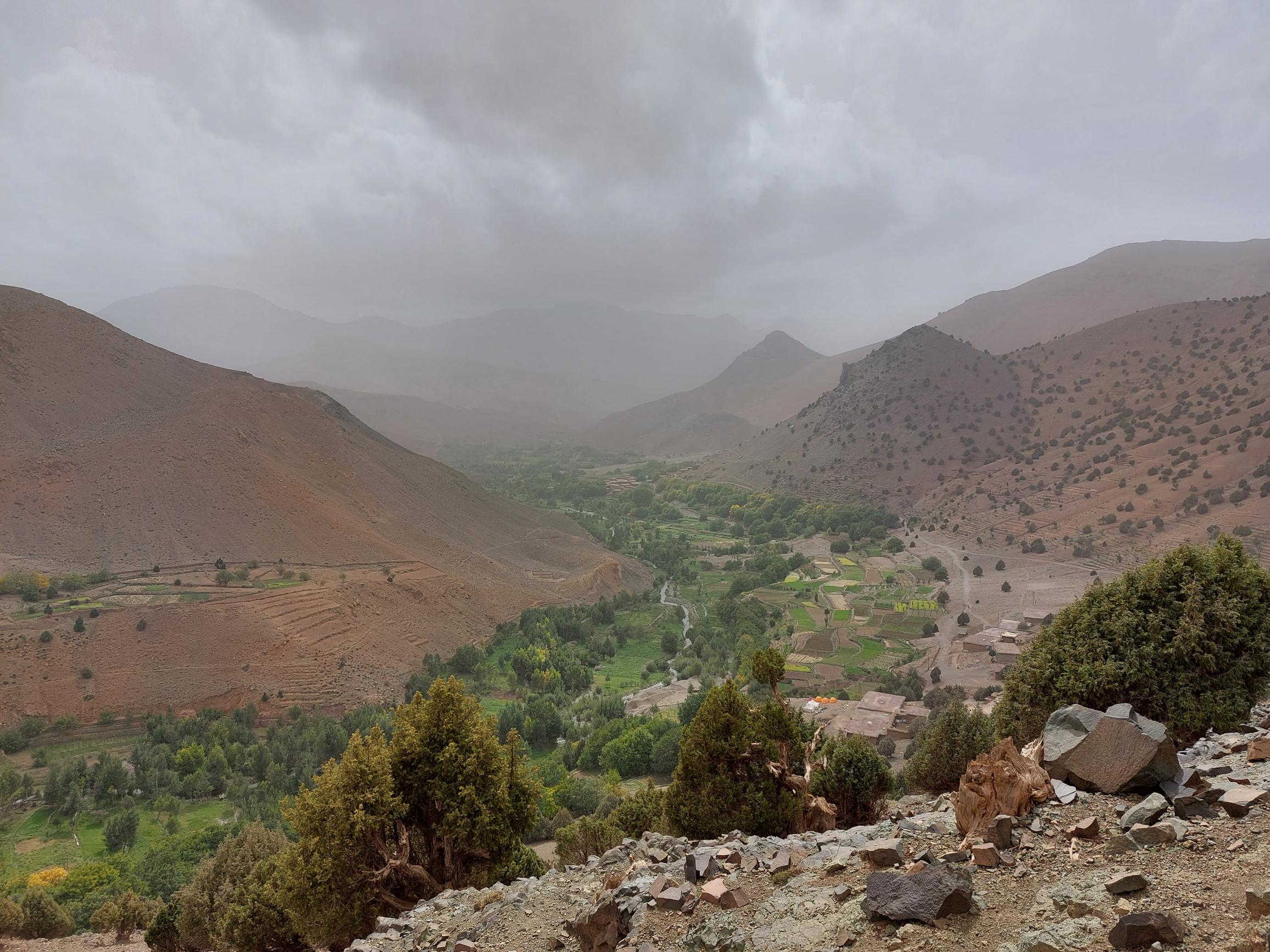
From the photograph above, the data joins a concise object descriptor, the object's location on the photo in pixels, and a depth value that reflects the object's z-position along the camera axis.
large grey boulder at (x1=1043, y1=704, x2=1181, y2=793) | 8.38
